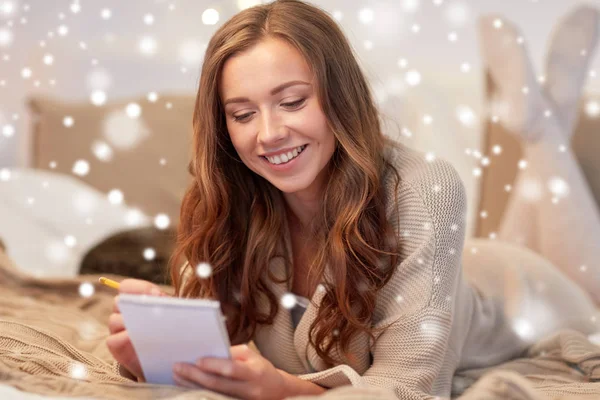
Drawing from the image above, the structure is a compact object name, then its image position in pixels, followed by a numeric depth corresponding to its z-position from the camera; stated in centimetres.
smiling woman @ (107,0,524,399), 109
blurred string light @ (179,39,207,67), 236
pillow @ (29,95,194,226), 226
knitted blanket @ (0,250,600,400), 85
